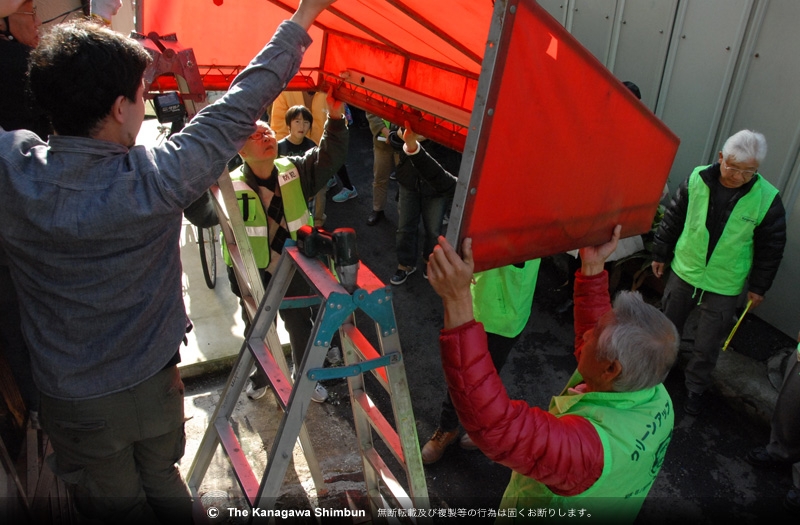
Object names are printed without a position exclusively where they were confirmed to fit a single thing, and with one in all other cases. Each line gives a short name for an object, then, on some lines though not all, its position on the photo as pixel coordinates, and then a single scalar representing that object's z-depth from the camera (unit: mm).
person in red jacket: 1401
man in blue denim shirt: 1267
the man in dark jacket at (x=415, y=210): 4543
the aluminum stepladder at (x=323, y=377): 1562
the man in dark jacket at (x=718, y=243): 3324
